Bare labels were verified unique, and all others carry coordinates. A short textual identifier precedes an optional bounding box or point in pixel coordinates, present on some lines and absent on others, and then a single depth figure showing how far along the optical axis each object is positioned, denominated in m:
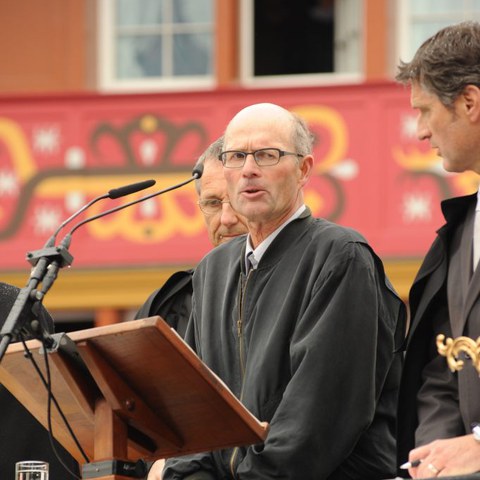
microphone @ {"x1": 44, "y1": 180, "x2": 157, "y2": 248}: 10.30
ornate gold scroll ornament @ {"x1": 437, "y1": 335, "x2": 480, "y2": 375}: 9.91
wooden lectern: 9.58
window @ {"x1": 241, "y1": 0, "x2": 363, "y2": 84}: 28.22
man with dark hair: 10.06
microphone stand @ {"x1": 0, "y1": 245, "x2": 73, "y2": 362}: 9.37
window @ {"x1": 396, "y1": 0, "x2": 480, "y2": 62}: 27.72
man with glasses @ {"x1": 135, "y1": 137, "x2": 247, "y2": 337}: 13.16
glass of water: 9.93
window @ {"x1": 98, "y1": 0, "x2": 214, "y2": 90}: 28.56
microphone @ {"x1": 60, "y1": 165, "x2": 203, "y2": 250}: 9.87
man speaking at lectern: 10.41
